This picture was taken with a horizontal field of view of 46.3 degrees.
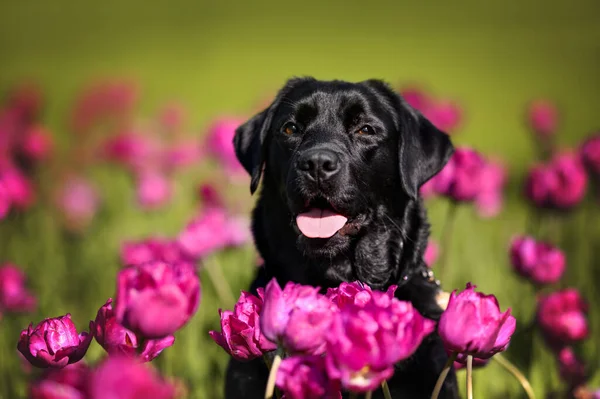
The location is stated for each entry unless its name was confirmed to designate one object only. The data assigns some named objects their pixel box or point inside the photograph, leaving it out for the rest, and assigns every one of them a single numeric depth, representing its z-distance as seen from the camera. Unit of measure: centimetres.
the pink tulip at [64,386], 121
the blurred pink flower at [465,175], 342
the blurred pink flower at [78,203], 545
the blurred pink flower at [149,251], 329
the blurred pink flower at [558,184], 370
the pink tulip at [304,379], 149
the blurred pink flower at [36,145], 484
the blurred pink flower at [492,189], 381
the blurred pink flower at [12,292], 331
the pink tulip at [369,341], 139
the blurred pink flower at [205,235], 377
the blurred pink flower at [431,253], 407
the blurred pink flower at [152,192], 502
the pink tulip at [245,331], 168
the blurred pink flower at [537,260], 326
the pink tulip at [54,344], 172
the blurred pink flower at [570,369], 295
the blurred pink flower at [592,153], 383
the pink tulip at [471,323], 156
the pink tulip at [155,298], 142
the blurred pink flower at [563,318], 288
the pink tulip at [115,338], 169
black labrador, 290
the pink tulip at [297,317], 147
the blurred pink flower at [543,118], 532
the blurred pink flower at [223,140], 507
